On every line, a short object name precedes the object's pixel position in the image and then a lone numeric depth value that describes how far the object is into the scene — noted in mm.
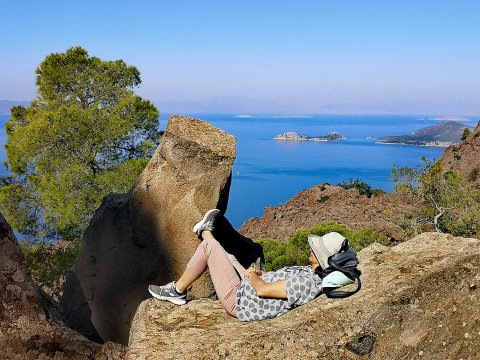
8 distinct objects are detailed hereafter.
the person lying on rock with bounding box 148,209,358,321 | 5195
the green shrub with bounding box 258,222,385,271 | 24109
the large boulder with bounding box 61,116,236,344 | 8680
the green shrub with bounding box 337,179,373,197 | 46175
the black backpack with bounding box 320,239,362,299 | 5008
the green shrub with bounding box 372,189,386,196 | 44338
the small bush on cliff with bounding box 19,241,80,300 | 16094
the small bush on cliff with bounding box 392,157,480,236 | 25297
